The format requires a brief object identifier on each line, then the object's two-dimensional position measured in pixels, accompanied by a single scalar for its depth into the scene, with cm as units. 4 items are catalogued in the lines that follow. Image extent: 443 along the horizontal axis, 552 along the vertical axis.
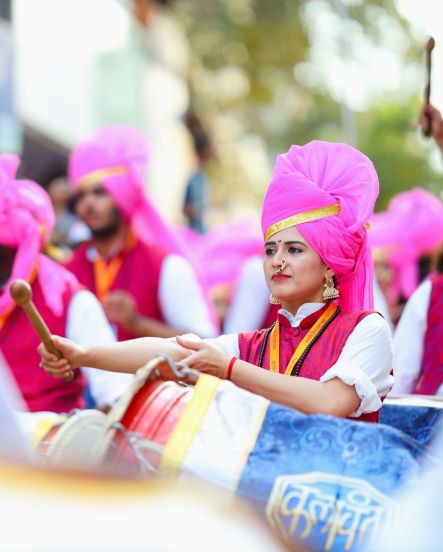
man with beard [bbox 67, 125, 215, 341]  1152
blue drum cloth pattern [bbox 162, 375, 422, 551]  492
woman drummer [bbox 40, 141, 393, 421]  586
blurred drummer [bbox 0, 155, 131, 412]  934
